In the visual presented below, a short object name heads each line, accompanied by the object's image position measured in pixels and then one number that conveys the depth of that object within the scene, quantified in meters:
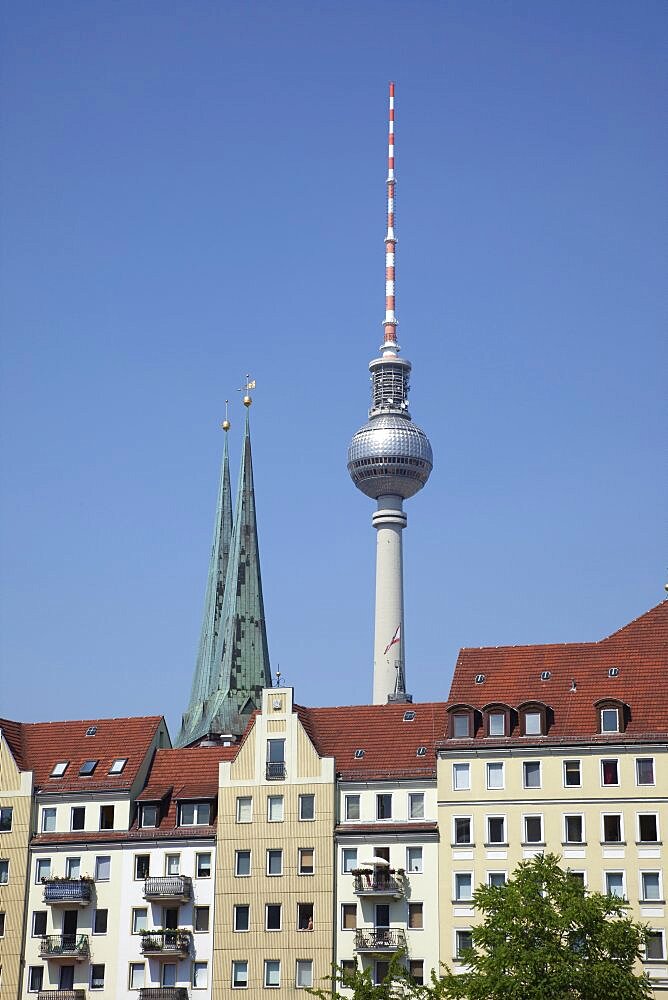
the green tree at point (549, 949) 77.31
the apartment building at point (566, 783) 92.75
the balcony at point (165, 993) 97.31
